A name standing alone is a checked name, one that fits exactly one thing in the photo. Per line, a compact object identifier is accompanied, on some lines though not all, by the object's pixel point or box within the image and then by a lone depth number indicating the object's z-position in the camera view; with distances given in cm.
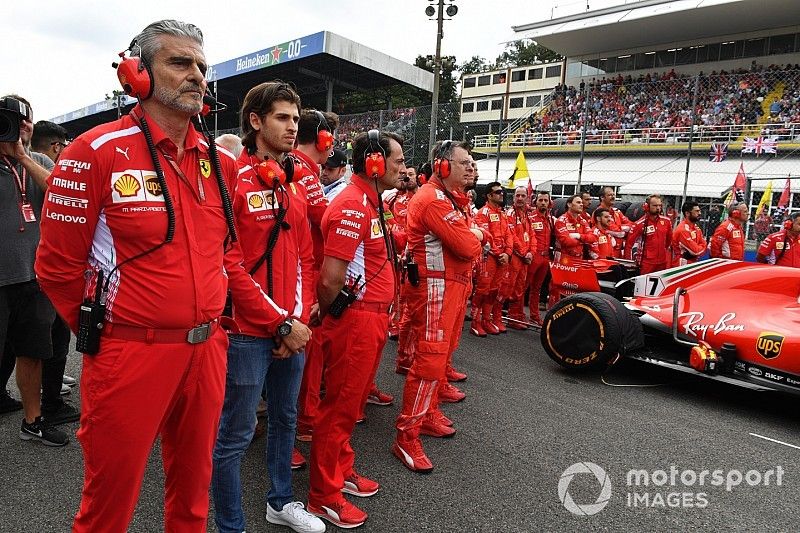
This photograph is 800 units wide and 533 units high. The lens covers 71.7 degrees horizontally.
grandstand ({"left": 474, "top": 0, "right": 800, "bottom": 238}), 1588
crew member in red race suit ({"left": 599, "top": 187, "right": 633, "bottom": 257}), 962
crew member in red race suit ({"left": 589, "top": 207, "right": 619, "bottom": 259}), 833
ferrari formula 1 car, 418
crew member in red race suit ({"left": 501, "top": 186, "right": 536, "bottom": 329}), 750
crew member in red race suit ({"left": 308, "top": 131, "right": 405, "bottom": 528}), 268
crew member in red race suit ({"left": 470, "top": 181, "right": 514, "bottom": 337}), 690
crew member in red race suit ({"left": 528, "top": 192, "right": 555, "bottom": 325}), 805
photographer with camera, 311
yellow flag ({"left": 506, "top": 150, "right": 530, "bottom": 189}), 1163
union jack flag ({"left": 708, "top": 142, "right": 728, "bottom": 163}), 1362
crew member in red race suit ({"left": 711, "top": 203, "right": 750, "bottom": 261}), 901
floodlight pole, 1366
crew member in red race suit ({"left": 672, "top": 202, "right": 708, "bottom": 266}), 885
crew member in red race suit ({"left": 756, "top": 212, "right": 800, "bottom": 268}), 830
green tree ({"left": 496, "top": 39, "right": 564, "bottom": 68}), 6430
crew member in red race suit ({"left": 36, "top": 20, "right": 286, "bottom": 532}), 159
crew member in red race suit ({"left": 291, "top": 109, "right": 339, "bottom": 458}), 335
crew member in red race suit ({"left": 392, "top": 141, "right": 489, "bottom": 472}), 332
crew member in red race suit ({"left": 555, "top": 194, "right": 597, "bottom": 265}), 776
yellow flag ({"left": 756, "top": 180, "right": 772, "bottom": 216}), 1045
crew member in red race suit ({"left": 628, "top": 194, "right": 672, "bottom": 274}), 920
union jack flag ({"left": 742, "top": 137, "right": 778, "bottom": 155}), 1541
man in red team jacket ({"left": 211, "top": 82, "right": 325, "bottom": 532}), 215
